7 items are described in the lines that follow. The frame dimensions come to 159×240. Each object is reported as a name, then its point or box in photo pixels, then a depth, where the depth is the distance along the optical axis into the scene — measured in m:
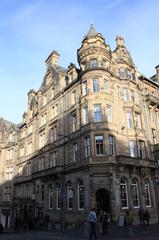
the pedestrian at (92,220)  15.99
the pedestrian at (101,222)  21.09
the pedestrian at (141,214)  25.72
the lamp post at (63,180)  30.55
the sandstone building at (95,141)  27.59
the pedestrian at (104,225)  21.23
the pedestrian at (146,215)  25.00
